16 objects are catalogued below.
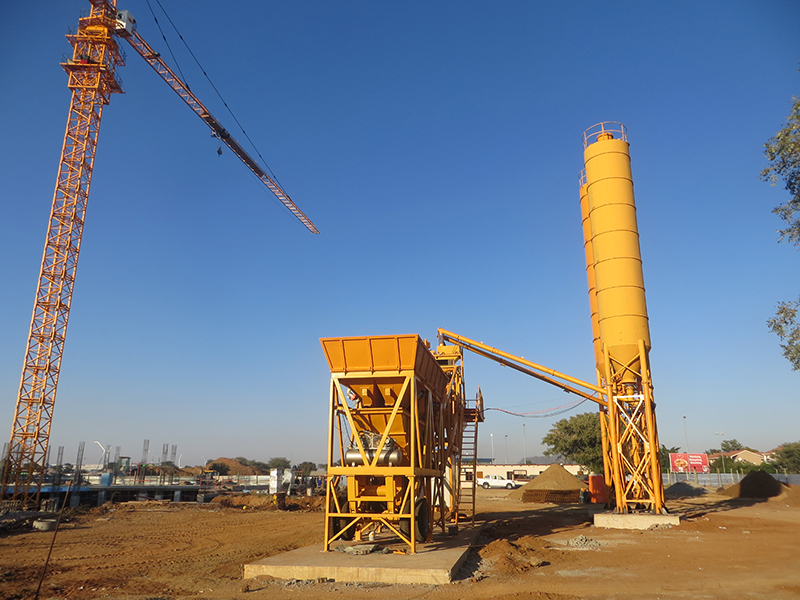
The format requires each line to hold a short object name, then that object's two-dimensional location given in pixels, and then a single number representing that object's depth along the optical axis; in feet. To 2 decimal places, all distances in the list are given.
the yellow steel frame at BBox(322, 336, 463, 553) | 48.16
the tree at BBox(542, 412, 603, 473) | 184.96
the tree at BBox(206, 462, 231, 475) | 357.61
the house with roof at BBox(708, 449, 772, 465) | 342.44
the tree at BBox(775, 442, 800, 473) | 291.58
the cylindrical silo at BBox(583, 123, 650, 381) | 80.12
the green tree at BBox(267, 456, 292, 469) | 424.05
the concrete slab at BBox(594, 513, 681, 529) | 70.69
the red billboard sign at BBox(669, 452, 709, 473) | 219.61
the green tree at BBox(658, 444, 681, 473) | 259.64
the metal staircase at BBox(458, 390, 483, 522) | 78.97
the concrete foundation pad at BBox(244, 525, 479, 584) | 38.86
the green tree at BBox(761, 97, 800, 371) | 63.72
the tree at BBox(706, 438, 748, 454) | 429.38
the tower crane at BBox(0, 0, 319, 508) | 127.65
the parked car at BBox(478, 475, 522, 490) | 211.20
